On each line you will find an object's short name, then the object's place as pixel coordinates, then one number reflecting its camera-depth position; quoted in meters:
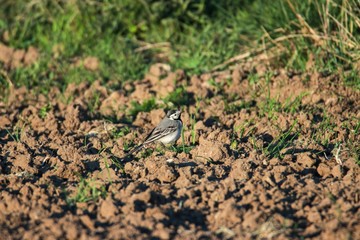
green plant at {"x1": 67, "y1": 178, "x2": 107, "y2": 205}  12.12
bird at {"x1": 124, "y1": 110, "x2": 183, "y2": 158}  15.22
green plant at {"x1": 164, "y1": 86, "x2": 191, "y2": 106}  18.25
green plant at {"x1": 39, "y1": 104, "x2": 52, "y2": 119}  17.49
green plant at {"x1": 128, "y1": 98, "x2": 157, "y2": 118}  17.91
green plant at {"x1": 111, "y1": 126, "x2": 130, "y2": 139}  15.96
